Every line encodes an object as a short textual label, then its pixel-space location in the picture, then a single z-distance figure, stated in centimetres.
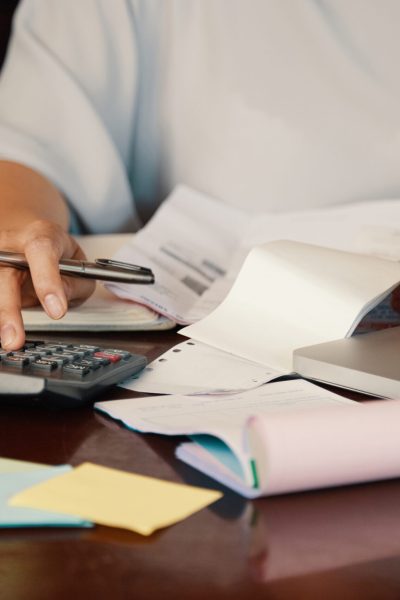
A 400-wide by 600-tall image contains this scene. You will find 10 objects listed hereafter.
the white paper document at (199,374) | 104
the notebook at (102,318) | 125
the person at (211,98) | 190
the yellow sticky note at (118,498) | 80
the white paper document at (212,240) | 135
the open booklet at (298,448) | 83
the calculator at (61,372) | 97
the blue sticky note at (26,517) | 80
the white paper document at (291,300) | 116
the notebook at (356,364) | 103
